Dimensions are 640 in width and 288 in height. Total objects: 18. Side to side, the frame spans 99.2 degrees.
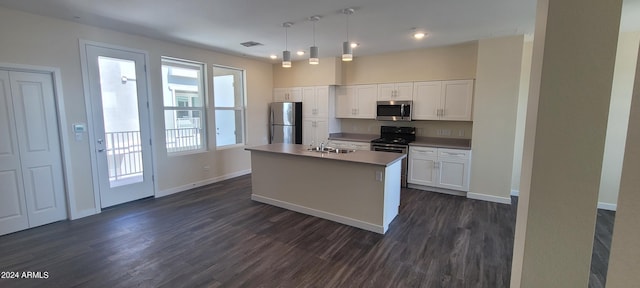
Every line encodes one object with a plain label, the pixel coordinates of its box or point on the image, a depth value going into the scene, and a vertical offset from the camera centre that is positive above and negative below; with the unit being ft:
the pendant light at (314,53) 11.34 +2.67
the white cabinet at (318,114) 20.02 +0.10
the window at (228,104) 18.95 +0.74
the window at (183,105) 16.03 +0.59
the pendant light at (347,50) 10.96 +2.65
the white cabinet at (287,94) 21.22 +1.66
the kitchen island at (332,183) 11.03 -3.08
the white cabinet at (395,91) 17.52 +1.59
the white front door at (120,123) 12.92 -0.44
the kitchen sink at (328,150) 13.12 -1.71
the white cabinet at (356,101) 18.92 +1.03
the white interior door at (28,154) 10.59 -1.64
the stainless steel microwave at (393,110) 17.42 +0.37
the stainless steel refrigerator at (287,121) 21.15 -0.47
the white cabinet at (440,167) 15.38 -3.01
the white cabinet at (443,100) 15.84 +0.96
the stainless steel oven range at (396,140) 16.98 -1.61
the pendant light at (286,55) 12.02 +2.73
